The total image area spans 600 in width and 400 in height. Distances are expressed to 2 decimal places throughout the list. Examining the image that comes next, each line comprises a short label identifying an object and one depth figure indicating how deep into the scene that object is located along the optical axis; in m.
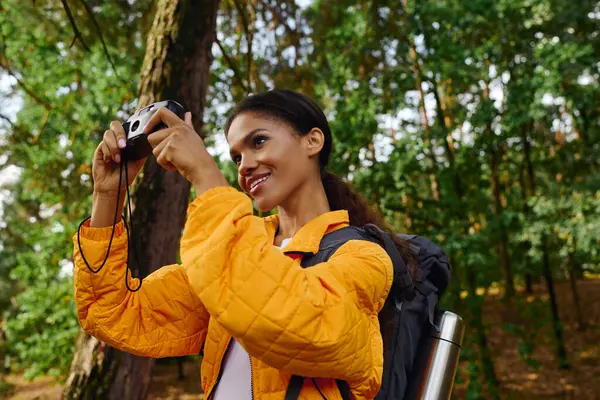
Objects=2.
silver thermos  1.54
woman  1.10
